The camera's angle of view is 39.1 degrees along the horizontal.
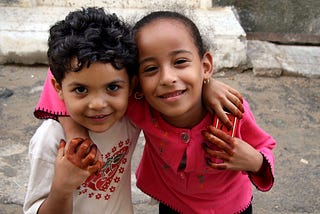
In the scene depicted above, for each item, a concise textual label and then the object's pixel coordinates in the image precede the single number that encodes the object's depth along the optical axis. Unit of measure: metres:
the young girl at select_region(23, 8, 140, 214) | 1.30
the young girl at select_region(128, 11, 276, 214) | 1.42
